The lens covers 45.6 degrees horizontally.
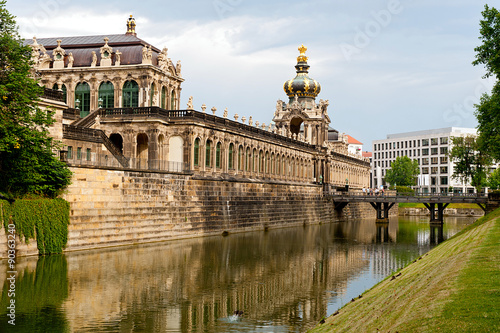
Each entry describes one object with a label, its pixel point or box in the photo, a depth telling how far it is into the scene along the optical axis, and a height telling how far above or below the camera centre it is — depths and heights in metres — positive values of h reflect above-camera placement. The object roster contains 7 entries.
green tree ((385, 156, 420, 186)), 174.88 +6.95
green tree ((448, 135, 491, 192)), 111.81 +7.16
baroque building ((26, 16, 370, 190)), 56.19 +8.43
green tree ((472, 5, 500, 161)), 52.00 +11.73
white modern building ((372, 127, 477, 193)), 182.00 +12.61
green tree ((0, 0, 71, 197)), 38.66 +4.58
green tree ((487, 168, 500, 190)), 144.50 +3.87
